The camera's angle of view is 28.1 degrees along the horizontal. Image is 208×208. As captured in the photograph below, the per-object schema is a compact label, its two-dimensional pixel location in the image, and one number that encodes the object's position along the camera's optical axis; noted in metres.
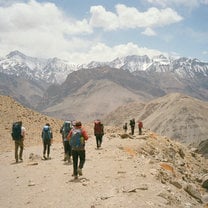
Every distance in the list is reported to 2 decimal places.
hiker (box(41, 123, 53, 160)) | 23.53
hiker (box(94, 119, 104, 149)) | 27.92
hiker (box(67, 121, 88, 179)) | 16.33
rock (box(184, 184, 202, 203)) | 17.11
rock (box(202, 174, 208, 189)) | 24.17
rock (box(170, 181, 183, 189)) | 17.25
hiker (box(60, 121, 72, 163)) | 21.72
